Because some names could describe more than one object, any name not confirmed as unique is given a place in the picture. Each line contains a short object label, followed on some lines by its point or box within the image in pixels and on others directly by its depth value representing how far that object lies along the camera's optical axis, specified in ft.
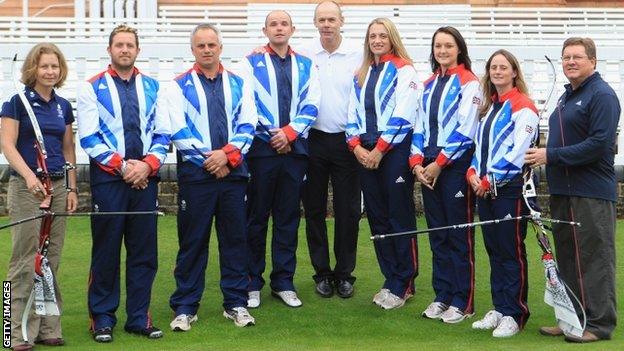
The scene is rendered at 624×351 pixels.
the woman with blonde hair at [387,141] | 28.35
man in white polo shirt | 29.35
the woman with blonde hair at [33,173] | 24.80
